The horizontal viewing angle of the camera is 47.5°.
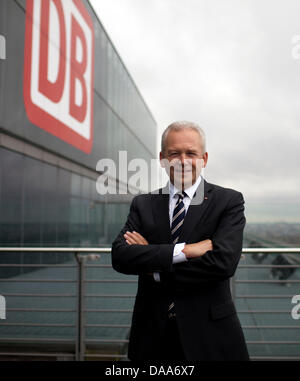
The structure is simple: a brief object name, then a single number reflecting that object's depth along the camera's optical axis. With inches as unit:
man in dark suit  49.3
